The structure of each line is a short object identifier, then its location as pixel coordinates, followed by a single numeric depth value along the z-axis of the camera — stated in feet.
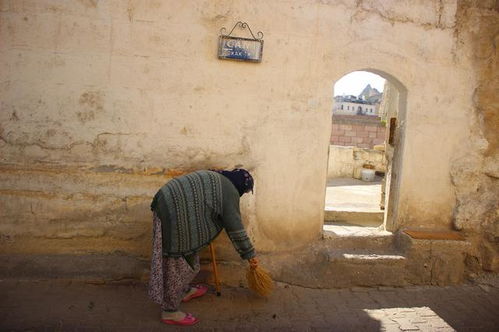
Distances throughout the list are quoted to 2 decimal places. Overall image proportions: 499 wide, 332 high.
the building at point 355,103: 129.08
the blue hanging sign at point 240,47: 11.61
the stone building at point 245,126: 11.19
